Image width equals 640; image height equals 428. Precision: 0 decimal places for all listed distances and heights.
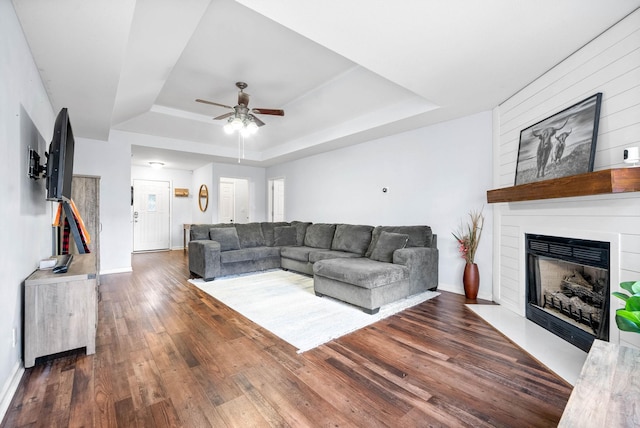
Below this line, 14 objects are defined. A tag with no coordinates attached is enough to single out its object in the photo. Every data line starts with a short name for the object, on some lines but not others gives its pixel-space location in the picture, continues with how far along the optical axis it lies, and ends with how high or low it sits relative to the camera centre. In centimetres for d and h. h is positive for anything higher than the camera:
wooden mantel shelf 178 +23
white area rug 266 -105
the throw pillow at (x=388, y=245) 386 -39
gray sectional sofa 329 -59
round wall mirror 777 +52
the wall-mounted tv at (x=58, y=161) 222 +43
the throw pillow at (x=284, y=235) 580 -39
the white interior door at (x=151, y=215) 810 +4
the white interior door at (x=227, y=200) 866 +51
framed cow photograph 222 +64
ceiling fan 375 +136
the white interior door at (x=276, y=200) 817 +51
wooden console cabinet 207 -73
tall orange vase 363 -81
